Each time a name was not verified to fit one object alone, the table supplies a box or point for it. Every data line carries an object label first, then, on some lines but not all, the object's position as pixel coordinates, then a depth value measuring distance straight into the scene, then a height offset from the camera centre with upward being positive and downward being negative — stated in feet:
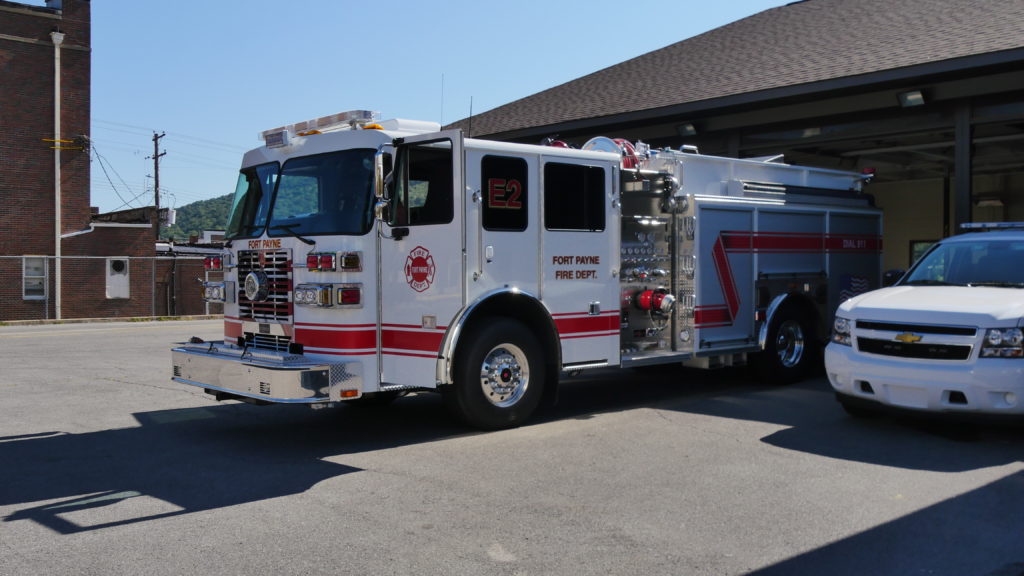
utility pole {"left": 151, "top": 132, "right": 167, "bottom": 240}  177.99 +23.77
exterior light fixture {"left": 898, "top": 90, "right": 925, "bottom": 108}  41.09 +8.69
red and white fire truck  24.89 +0.41
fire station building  39.60 +9.58
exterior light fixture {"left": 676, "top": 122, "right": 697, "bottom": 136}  51.60 +9.05
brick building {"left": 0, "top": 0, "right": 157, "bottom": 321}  100.01 +10.37
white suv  23.36 -1.64
